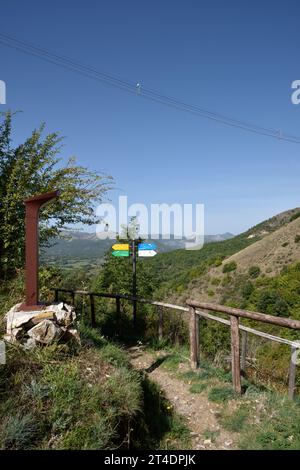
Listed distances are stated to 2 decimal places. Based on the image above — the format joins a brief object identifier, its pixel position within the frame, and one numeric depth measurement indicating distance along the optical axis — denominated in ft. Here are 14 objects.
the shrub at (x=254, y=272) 174.70
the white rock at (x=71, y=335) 14.30
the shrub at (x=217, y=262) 210.06
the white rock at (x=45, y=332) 13.17
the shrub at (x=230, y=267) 193.16
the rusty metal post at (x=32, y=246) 15.08
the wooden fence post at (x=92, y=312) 26.07
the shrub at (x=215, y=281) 185.29
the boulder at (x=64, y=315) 14.44
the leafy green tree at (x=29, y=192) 23.73
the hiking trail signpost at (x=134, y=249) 25.40
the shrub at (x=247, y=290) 152.15
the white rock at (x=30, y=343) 12.90
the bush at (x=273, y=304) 119.34
